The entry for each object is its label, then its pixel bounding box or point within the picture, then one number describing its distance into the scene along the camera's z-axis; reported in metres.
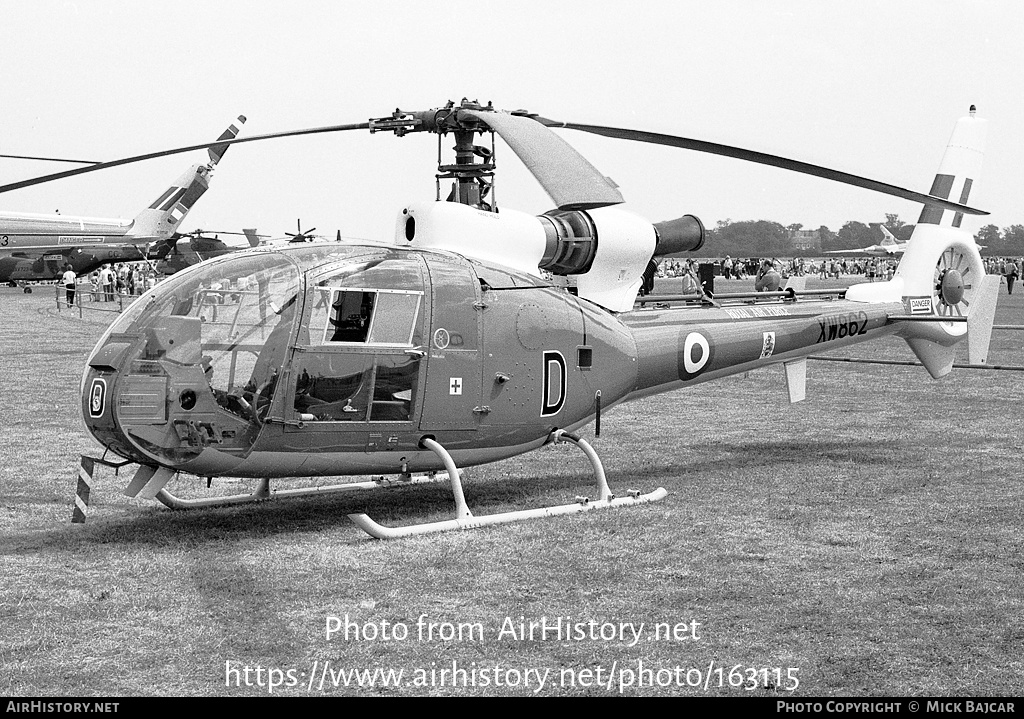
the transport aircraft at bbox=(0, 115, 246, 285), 42.03
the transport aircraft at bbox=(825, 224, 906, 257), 95.22
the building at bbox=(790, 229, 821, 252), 138.12
